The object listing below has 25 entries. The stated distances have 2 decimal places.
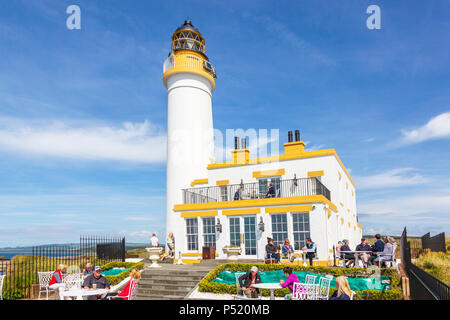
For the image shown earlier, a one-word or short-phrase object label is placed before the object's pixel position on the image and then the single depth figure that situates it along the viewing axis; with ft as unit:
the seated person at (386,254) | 43.78
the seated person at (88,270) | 36.45
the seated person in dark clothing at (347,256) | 47.34
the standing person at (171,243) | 68.64
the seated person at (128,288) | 28.58
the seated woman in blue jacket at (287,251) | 49.63
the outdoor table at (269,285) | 28.52
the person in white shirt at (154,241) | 63.05
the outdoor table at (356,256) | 45.42
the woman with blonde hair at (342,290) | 20.84
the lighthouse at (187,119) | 79.30
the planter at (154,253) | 53.93
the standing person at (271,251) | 48.06
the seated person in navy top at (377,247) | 44.65
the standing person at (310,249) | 47.98
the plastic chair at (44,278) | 38.20
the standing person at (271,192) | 61.05
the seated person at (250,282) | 30.22
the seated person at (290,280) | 28.37
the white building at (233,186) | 55.72
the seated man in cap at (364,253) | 44.68
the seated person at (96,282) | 29.99
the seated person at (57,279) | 34.01
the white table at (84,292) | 26.91
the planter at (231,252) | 53.57
